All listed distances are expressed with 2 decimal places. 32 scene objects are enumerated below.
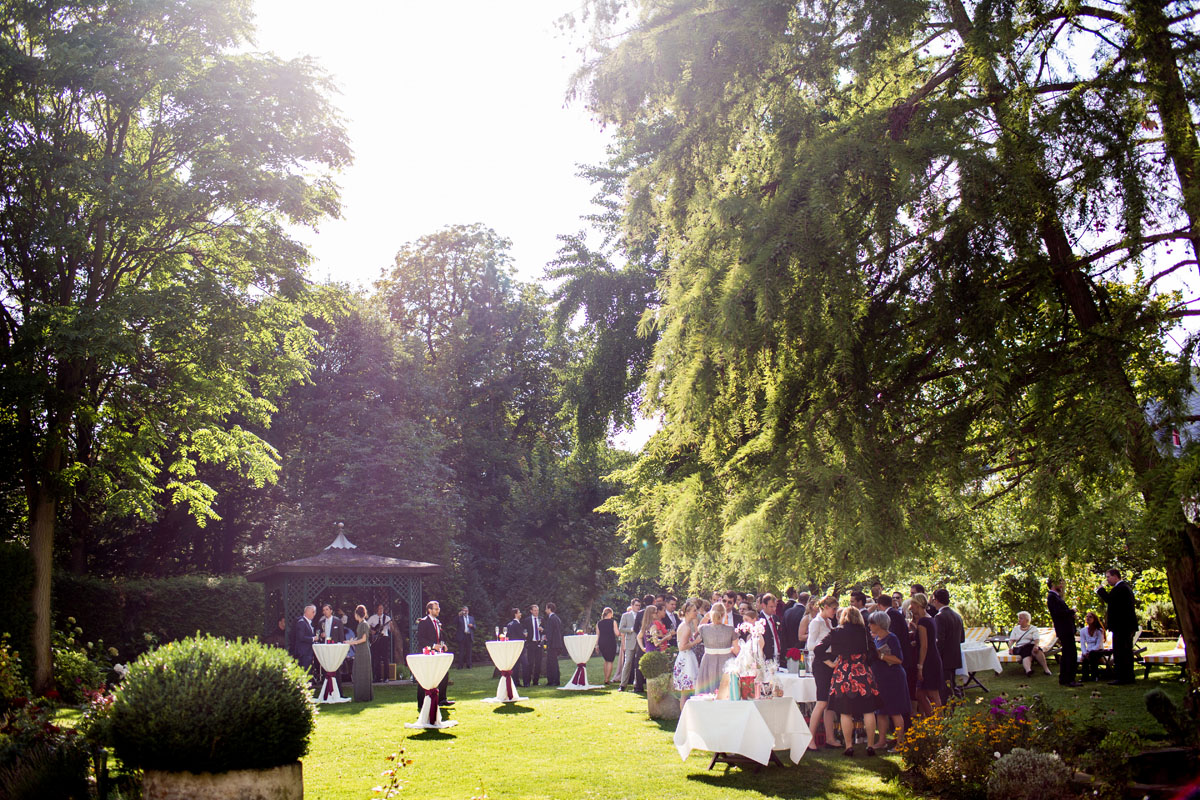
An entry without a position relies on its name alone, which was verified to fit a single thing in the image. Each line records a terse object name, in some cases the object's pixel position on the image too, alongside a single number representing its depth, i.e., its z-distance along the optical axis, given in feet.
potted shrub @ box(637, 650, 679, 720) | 42.32
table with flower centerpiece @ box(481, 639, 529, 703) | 51.03
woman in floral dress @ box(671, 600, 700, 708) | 38.11
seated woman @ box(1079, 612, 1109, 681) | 47.52
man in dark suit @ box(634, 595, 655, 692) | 54.03
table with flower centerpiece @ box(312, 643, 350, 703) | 54.13
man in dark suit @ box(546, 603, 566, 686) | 62.08
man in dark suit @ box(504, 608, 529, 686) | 61.00
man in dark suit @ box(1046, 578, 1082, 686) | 46.65
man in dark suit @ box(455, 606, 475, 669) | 79.26
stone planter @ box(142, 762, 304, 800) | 19.51
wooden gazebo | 70.18
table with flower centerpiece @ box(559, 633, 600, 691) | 59.88
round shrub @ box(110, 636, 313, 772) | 19.34
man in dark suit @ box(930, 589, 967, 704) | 38.55
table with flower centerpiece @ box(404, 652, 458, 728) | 41.22
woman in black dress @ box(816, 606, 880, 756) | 31.45
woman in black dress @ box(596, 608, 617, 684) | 61.21
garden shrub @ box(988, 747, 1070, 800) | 20.99
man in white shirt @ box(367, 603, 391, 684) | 69.51
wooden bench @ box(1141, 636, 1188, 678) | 44.24
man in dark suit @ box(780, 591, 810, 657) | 44.83
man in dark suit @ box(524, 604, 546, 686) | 65.05
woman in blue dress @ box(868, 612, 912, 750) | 32.12
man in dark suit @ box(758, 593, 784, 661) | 41.91
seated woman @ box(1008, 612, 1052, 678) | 53.31
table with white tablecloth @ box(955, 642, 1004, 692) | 49.24
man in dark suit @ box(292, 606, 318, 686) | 55.93
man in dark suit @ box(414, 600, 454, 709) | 53.57
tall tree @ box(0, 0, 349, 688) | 51.24
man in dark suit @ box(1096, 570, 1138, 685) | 42.16
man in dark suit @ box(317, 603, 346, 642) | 61.11
